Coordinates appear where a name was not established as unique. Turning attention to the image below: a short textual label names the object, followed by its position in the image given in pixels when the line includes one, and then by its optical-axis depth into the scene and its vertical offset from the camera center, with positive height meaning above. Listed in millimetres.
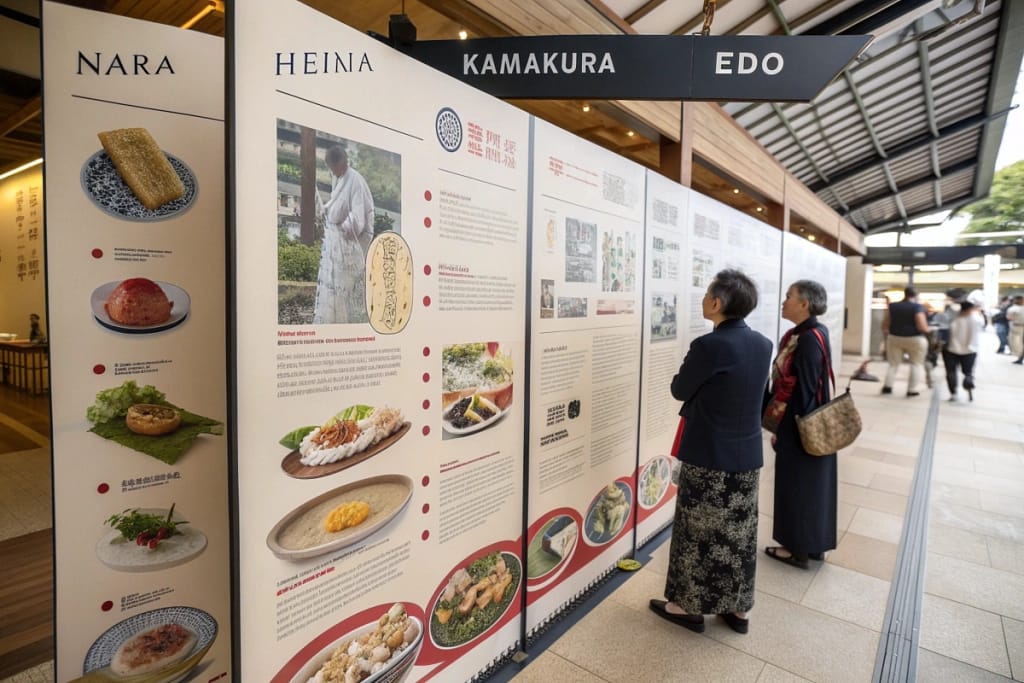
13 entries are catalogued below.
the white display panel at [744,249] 3486 +608
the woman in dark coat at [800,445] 2666 -666
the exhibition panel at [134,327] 1469 -46
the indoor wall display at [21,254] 6121 +738
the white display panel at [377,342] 1179 -75
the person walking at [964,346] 7156 -272
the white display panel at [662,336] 2944 -85
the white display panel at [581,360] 2156 -193
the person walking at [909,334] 7480 -109
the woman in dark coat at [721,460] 2146 -605
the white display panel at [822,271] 5504 +697
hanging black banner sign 1573 +846
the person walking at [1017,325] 12375 +90
